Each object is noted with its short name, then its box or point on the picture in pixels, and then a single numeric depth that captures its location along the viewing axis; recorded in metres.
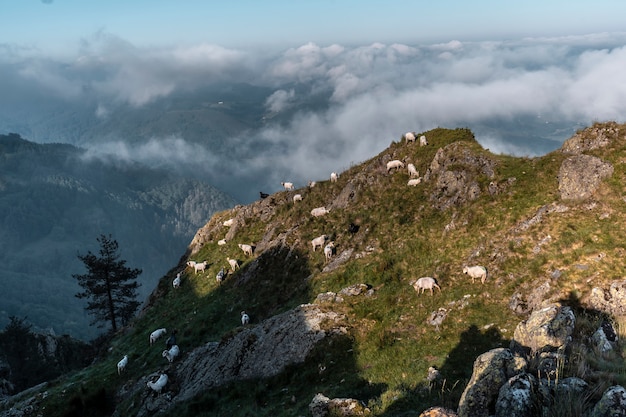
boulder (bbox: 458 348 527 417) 10.91
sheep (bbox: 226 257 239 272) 43.06
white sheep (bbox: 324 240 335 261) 34.72
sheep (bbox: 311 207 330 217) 41.69
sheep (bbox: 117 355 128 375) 34.38
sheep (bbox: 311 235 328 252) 36.59
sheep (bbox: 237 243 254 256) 44.19
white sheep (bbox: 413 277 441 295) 25.52
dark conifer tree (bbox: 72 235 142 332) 63.31
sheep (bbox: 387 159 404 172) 41.19
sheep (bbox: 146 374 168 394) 27.48
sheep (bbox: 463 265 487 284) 24.58
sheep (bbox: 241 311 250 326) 33.15
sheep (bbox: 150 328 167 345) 37.62
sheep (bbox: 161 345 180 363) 31.95
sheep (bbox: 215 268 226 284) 42.59
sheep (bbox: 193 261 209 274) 46.81
